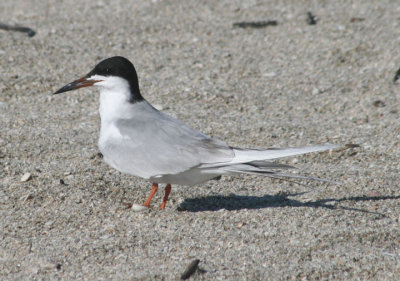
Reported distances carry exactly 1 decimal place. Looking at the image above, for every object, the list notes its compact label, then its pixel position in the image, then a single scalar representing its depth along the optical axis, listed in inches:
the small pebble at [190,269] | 231.5
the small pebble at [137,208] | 291.4
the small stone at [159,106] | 424.8
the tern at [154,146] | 271.9
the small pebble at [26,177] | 314.8
